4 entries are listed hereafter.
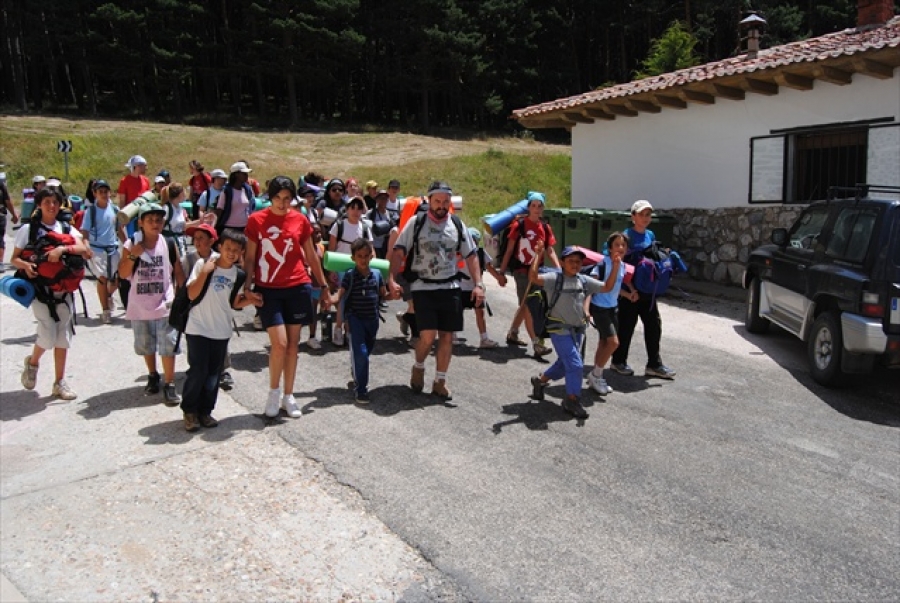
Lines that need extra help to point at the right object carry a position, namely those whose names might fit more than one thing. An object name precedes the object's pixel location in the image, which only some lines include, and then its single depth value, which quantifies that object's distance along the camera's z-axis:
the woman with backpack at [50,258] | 6.22
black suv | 6.60
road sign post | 20.34
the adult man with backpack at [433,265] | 6.24
